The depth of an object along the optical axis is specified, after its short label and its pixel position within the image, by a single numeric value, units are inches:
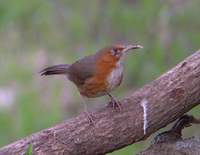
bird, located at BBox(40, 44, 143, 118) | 485.4
